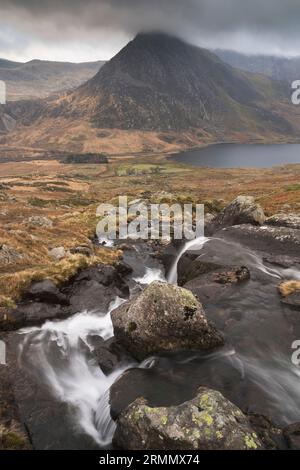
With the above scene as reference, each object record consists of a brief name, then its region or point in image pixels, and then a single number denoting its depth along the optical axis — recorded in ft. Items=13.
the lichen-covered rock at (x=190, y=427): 41.29
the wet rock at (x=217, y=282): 83.70
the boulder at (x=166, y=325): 62.23
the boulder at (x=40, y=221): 164.34
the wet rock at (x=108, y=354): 62.23
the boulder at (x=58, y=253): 106.54
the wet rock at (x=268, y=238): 109.14
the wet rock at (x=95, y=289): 82.84
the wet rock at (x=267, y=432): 43.73
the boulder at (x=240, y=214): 138.31
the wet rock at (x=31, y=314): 69.92
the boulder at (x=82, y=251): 108.68
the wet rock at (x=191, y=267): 97.14
